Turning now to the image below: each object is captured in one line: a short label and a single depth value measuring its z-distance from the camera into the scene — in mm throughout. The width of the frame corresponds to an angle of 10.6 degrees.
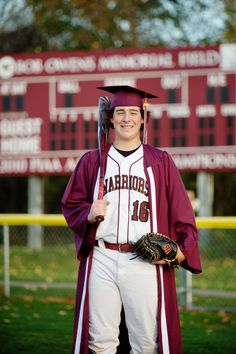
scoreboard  20830
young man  6665
